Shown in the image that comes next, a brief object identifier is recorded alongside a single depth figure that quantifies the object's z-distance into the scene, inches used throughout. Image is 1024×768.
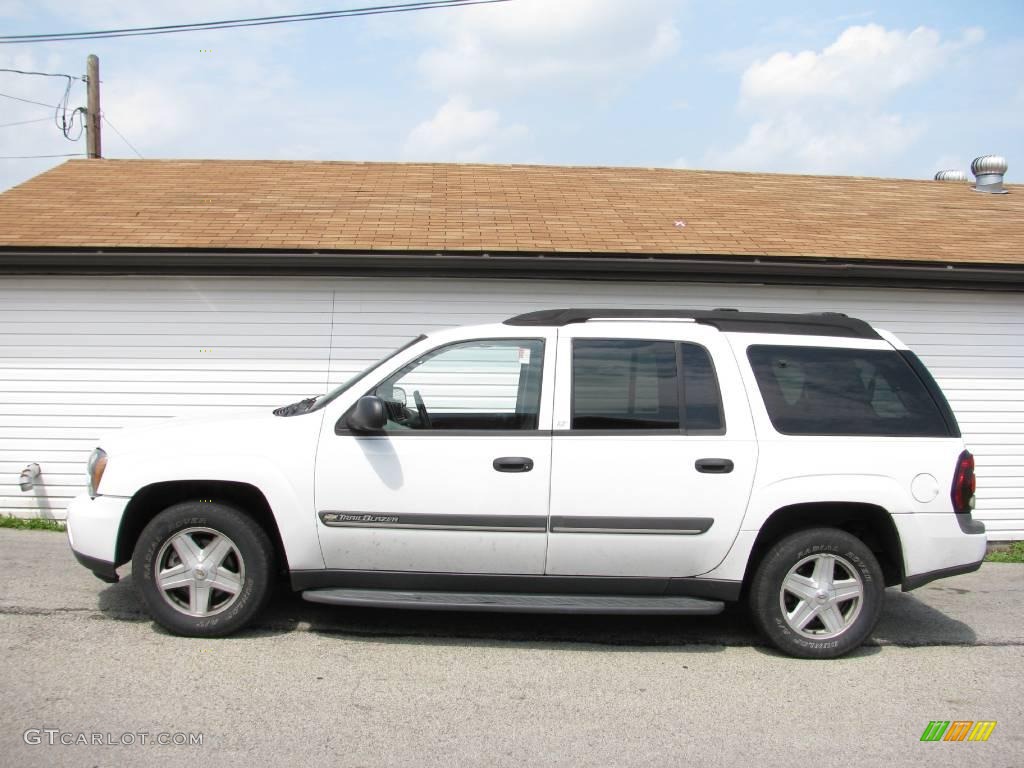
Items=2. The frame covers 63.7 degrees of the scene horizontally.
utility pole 598.9
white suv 185.3
